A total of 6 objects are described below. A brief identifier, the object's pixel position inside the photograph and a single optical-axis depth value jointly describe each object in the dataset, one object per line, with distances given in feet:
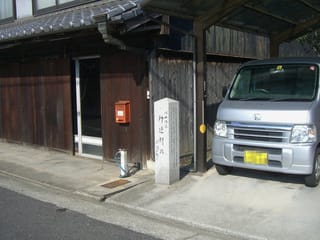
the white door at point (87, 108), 32.42
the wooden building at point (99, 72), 27.71
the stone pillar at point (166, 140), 23.95
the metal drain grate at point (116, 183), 24.86
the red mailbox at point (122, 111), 28.99
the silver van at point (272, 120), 20.76
